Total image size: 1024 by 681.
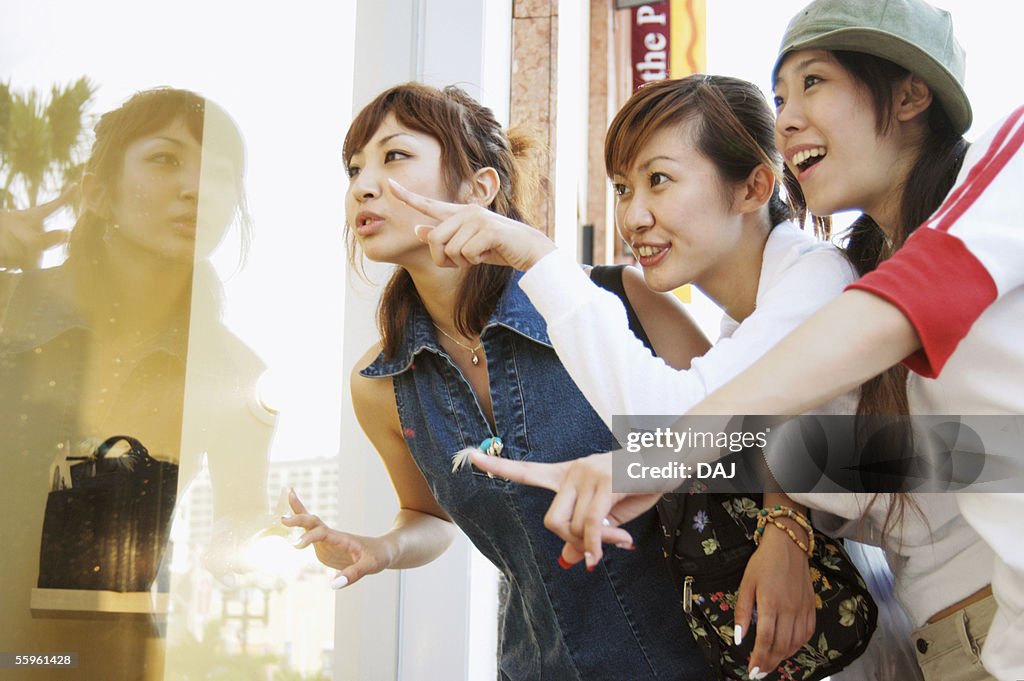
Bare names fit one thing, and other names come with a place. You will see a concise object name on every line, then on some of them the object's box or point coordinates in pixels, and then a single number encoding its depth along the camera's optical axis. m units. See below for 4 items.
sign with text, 3.97
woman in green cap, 0.69
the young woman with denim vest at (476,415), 1.13
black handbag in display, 1.08
